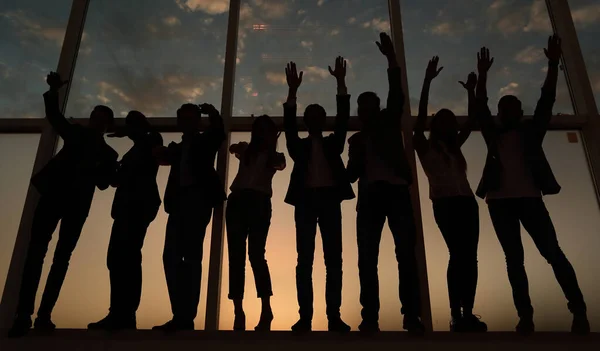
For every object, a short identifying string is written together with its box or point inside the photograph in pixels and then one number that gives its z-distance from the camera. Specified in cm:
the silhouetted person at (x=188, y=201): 207
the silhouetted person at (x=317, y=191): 197
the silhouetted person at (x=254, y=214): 209
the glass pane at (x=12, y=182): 263
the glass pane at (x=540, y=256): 232
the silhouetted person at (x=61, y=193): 205
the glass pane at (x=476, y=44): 291
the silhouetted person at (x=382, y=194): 192
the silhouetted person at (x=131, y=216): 208
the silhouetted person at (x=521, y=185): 193
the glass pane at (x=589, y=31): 287
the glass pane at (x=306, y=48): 296
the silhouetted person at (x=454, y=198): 198
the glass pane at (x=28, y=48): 305
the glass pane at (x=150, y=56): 297
